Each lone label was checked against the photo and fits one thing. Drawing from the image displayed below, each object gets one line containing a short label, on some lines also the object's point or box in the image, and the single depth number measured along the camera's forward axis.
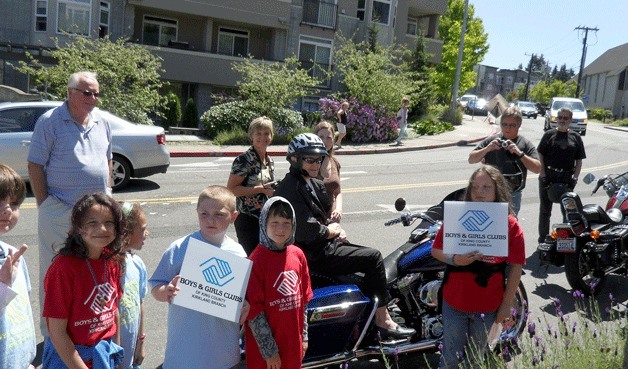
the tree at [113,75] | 18.50
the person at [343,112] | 20.40
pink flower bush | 22.53
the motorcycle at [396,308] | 4.28
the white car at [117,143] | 10.40
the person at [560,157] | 7.81
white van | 33.22
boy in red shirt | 3.35
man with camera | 6.45
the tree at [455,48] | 47.00
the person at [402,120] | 22.90
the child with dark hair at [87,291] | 2.80
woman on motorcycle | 4.08
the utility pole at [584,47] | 70.56
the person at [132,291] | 3.35
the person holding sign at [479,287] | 3.97
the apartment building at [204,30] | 24.91
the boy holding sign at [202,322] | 3.20
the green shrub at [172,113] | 24.56
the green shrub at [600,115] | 60.21
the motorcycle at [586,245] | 6.31
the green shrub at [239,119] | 21.52
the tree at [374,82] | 23.83
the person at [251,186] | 5.04
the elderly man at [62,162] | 4.40
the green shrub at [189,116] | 24.91
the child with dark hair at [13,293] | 2.70
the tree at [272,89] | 21.78
